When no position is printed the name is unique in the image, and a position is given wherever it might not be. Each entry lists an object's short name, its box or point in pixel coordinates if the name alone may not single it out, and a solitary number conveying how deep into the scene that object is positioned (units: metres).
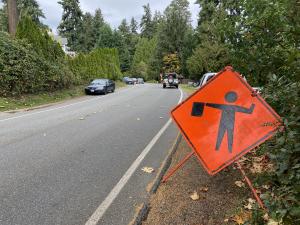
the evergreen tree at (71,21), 43.00
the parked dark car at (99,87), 18.65
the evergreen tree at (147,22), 80.81
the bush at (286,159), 1.73
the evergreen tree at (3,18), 35.75
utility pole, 15.69
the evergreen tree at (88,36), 45.04
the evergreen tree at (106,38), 55.93
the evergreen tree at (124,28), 75.20
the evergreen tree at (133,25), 86.31
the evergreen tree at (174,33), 48.07
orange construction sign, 2.83
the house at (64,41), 47.13
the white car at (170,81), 27.91
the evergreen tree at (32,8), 37.26
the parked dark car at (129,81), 40.92
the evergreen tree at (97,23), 60.35
